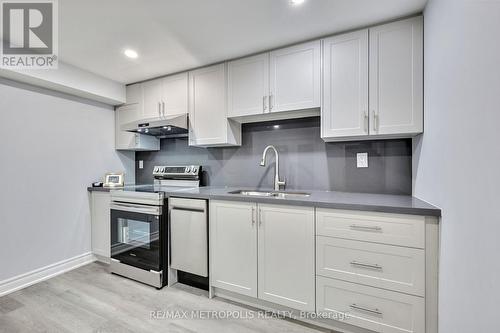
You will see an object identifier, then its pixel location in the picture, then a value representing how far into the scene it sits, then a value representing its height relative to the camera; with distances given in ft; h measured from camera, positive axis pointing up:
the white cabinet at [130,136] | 9.81 +1.26
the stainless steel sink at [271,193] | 7.17 -0.97
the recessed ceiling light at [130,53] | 7.16 +3.63
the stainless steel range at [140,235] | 7.20 -2.42
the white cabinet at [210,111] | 7.87 +1.96
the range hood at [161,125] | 8.04 +1.44
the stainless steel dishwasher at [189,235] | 6.70 -2.20
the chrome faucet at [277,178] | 7.68 -0.48
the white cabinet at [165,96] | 8.63 +2.75
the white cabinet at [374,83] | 5.41 +2.11
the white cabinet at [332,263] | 4.43 -2.30
